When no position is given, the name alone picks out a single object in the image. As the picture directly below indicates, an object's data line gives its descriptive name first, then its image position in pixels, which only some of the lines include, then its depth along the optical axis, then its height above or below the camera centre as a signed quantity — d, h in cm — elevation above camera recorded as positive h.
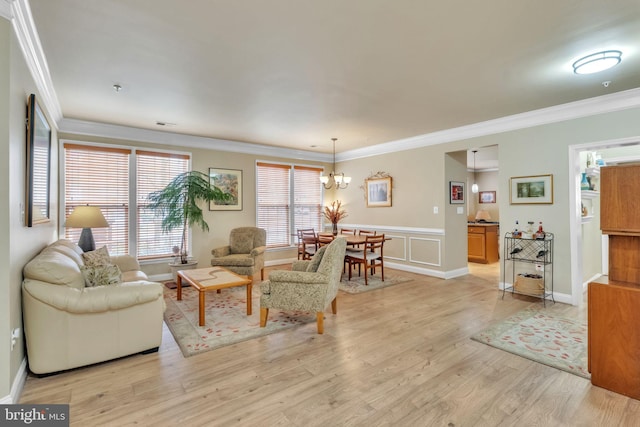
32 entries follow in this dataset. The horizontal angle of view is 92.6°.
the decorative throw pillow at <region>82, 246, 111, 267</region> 347 -50
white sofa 236 -84
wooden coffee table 340 -79
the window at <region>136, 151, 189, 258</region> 539 +30
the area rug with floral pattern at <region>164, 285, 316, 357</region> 305 -124
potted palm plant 528 +26
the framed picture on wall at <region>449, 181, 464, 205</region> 571 +40
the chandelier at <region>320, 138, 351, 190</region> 760 +83
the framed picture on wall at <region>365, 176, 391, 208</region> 659 +50
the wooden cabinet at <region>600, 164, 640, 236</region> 216 +9
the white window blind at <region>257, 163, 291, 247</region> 682 +31
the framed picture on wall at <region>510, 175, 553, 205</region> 433 +35
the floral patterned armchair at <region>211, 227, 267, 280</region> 502 -67
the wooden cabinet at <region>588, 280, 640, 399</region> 213 -89
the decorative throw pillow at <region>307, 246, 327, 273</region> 343 -53
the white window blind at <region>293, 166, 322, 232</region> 737 +42
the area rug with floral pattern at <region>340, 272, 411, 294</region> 491 -119
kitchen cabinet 732 -72
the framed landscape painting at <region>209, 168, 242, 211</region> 610 +61
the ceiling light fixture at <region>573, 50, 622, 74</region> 273 +139
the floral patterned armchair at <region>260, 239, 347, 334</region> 323 -78
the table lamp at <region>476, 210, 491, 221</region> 830 -7
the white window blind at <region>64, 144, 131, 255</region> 481 +47
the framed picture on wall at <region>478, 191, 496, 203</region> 916 +51
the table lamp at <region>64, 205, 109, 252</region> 412 -8
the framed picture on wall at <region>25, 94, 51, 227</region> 248 +50
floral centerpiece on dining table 750 +11
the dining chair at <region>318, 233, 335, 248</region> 561 -44
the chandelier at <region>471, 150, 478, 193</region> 834 +75
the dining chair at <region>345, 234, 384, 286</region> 520 -72
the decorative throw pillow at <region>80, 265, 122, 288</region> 281 -56
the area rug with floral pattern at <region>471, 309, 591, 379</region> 264 -126
